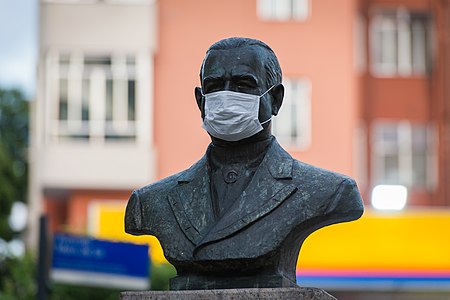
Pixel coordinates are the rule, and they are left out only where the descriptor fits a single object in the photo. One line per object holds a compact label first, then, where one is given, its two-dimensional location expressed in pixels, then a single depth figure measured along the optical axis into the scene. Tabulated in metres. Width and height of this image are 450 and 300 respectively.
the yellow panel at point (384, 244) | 28.16
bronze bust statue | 8.32
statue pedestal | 8.05
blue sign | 17.03
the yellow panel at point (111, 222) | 27.47
